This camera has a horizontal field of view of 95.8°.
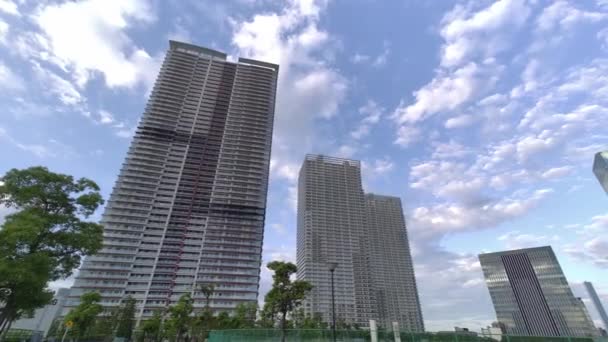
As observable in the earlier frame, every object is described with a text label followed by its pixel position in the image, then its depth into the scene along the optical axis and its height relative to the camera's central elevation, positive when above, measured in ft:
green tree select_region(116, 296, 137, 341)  191.23 +2.44
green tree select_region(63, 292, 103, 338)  125.76 +3.83
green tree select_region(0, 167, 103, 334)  43.42 +13.53
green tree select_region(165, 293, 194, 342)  138.72 +3.79
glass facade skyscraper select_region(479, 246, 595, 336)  341.82 +39.28
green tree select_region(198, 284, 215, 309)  154.72 +17.10
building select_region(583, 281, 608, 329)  568.82 +49.69
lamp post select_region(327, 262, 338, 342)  72.95 +14.22
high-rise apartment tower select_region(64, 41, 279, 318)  261.03 +131.62
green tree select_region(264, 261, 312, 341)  103.04 +12.45
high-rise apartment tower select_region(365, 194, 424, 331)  478.59 +102.43
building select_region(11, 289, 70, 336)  188.32 +1.13
